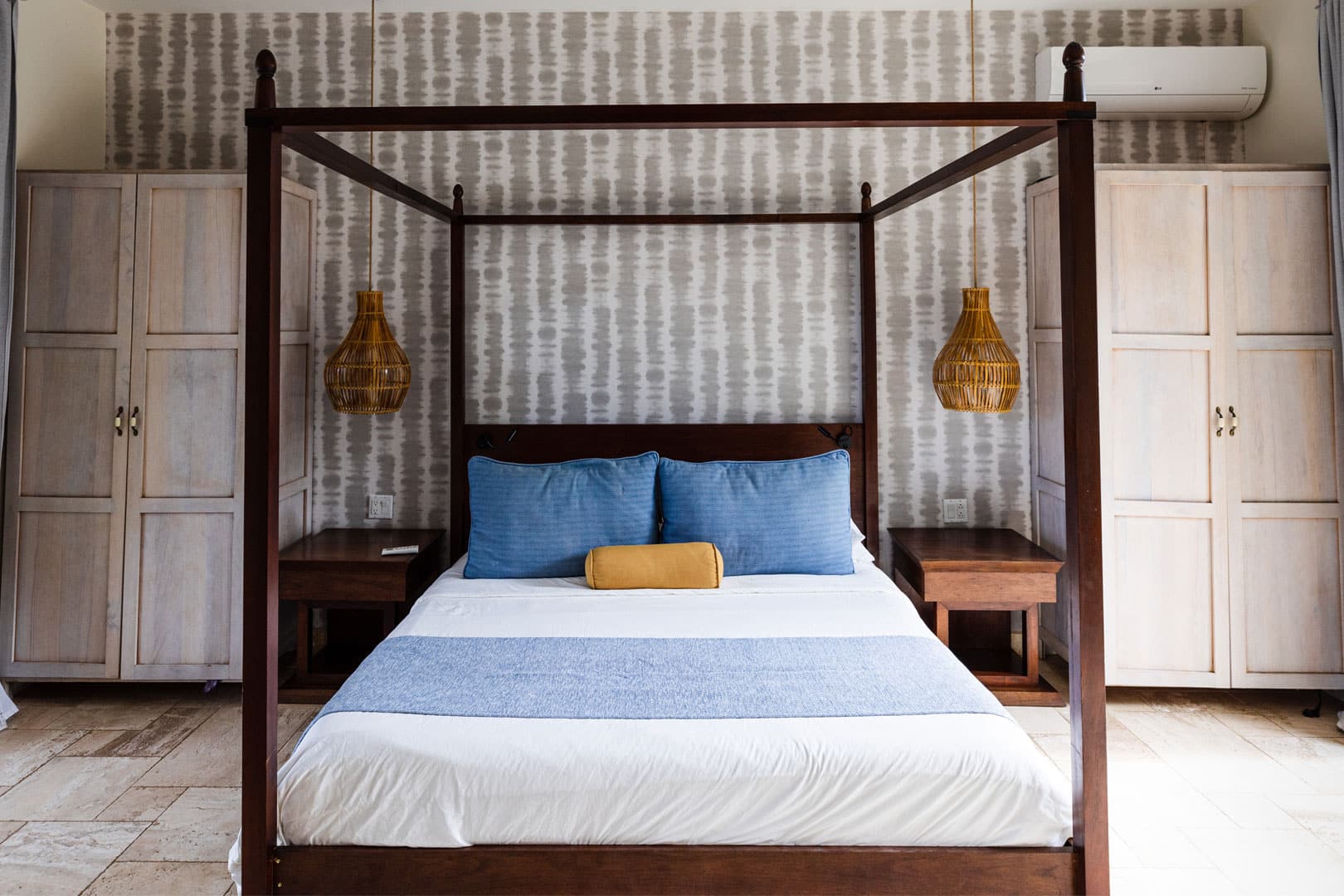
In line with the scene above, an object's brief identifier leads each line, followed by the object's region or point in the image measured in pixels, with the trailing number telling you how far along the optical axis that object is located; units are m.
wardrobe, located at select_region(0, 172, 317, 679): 3.09
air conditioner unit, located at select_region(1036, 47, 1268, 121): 3.36
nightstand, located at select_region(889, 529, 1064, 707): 3.02
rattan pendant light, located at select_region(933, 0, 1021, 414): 3.19
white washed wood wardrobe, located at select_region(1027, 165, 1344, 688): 3.03
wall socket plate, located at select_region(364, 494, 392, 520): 3.60
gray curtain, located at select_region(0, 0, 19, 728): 2.90
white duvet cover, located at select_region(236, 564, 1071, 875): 1.63
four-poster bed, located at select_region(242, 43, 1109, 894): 1.61
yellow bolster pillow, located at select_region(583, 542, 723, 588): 2.78
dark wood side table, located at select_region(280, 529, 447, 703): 3.07
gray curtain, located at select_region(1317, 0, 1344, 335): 2.87
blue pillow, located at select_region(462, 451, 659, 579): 2.96
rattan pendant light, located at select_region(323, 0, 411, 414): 3.29
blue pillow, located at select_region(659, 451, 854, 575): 2.96
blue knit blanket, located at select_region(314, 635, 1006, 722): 1.84
